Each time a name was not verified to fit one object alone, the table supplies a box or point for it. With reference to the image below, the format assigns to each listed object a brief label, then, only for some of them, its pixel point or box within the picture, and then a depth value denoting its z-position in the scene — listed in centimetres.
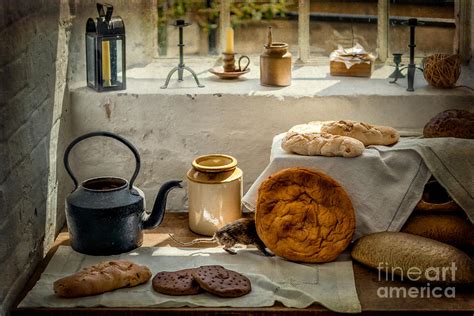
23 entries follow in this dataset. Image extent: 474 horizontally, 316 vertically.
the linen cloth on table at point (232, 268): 309
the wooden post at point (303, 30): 427
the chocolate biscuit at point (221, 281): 312
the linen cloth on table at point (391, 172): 343
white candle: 405
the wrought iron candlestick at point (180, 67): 396
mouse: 347
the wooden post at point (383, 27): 427
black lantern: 384
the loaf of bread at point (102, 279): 313
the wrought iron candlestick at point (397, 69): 404
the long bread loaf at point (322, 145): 347
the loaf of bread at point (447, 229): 340
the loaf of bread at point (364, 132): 359
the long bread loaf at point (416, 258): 317
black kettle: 344
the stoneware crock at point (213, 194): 365
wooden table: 304
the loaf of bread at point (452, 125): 355
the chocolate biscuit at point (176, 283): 314
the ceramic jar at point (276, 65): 395
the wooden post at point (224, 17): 429
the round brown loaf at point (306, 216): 337
